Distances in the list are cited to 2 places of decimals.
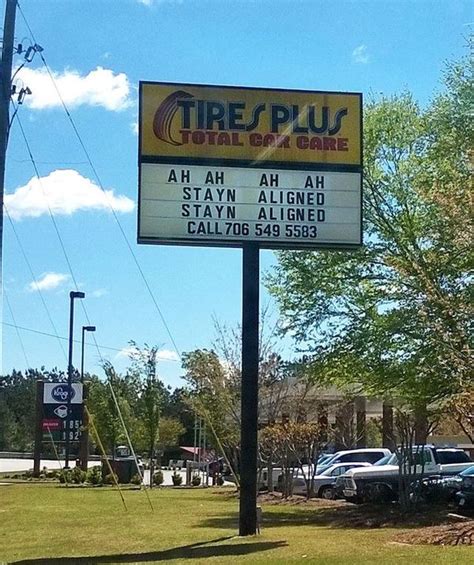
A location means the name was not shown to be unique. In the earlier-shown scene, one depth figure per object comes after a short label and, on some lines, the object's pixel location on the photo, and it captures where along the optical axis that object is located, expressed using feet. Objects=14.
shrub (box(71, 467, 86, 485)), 134.10
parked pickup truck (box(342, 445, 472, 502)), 79.63
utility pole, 56.03
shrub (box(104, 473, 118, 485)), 128.88
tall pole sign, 55.83
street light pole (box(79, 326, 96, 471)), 154.92
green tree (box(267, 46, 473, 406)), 72.84
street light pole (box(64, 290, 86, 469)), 145.43
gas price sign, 154.12
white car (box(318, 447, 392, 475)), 115.24
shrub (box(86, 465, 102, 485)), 131.03
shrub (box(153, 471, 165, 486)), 133.18
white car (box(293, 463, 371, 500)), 104.22
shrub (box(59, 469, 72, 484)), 133.80
